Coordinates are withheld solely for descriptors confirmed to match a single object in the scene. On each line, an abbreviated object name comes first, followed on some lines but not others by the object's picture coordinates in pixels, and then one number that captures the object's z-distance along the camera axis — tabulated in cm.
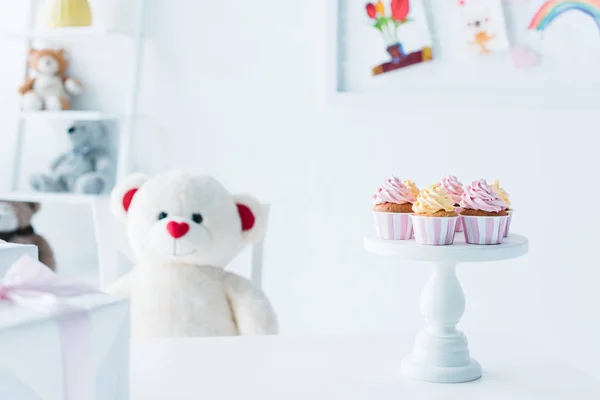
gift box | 57
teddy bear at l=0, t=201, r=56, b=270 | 223
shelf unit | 220
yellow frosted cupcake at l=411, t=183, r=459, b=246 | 91
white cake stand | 89
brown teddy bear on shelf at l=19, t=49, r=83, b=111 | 231
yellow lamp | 224
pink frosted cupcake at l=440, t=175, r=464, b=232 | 106
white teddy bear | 152
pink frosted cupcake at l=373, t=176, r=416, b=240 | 99
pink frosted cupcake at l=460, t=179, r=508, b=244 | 94
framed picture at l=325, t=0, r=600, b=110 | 208
